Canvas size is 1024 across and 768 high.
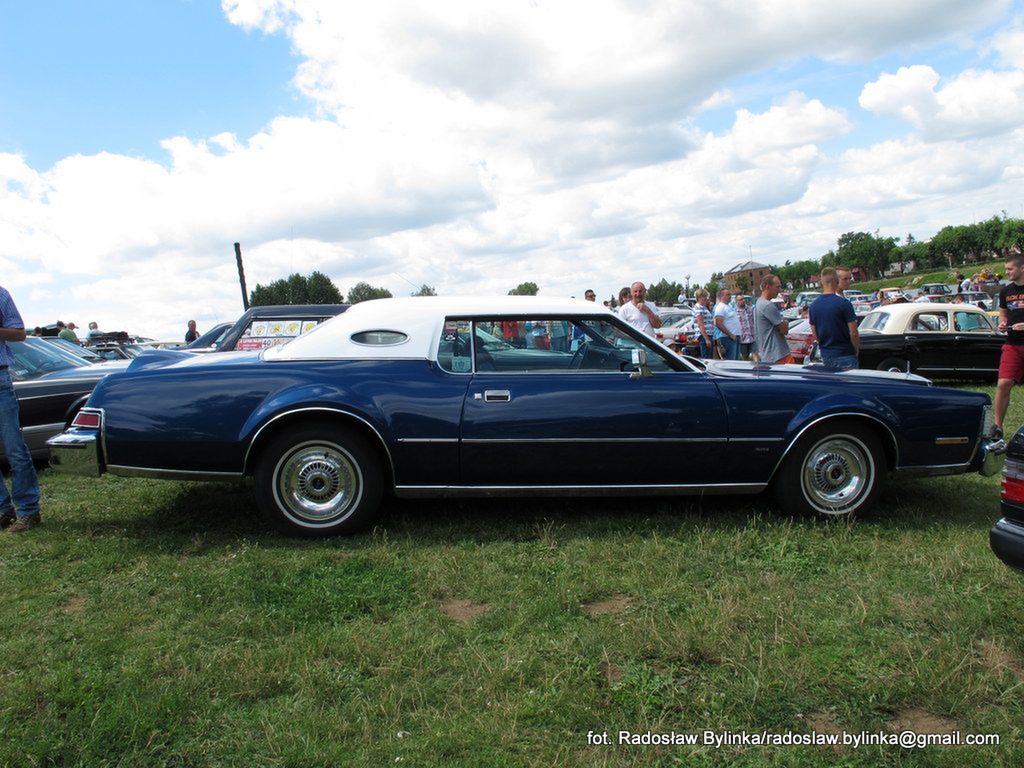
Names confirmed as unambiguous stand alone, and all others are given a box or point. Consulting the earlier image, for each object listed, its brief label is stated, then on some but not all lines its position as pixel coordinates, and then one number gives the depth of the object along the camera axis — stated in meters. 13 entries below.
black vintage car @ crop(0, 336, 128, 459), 6.32
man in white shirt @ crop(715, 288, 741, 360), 10.09
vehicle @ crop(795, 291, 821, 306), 42.12
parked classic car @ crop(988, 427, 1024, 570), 2.84
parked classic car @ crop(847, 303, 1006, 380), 11.60
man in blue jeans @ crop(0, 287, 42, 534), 4.58
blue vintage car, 4.24
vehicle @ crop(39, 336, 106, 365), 7.38
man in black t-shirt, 6.32
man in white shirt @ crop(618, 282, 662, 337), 8.65
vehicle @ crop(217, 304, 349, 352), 7.56
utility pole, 27.54
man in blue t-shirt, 6.25
